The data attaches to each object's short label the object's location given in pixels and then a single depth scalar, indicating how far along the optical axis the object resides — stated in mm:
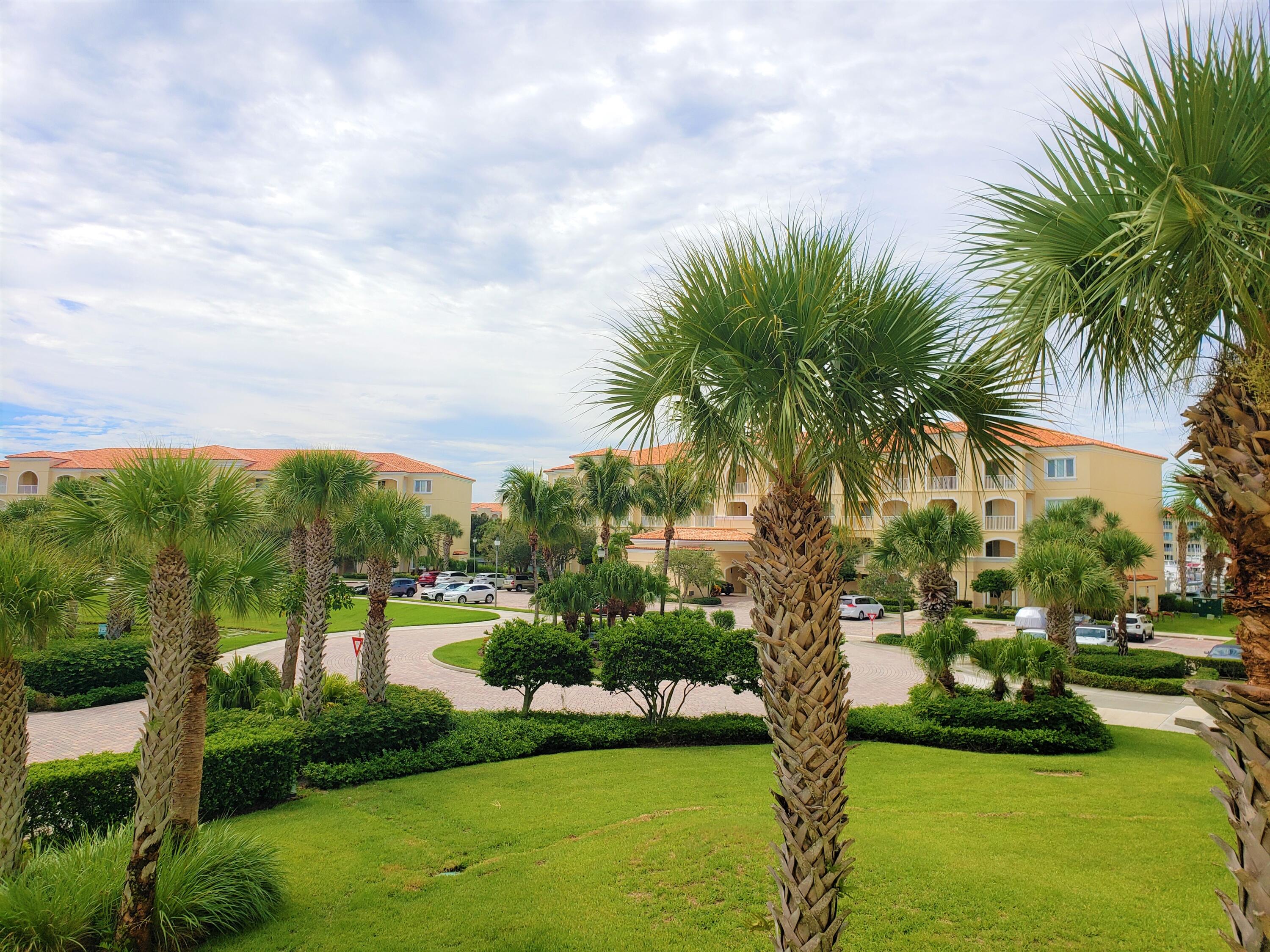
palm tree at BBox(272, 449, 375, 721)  14508
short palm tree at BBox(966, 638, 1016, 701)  16125
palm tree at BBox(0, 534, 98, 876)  6805
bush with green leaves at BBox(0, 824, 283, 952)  6164
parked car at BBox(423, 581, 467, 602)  48688
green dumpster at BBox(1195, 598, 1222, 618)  45438
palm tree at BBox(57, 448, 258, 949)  6387
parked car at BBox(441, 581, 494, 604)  47562
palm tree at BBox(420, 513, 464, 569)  65125
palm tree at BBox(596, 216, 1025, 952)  4410
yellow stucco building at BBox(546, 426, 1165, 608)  43406
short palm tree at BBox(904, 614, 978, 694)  16641
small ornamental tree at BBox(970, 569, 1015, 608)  42469
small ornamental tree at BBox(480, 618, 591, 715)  16328
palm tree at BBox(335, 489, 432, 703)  15320
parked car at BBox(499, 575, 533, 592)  55844
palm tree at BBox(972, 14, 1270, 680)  3168
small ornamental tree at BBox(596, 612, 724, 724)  15664
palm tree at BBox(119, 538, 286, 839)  8359
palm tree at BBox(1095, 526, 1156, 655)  29250
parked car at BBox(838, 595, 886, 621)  42562
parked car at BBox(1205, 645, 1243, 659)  25759
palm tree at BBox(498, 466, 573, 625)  29203
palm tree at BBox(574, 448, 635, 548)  33500
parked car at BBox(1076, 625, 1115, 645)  30781
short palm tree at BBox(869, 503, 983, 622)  24688
